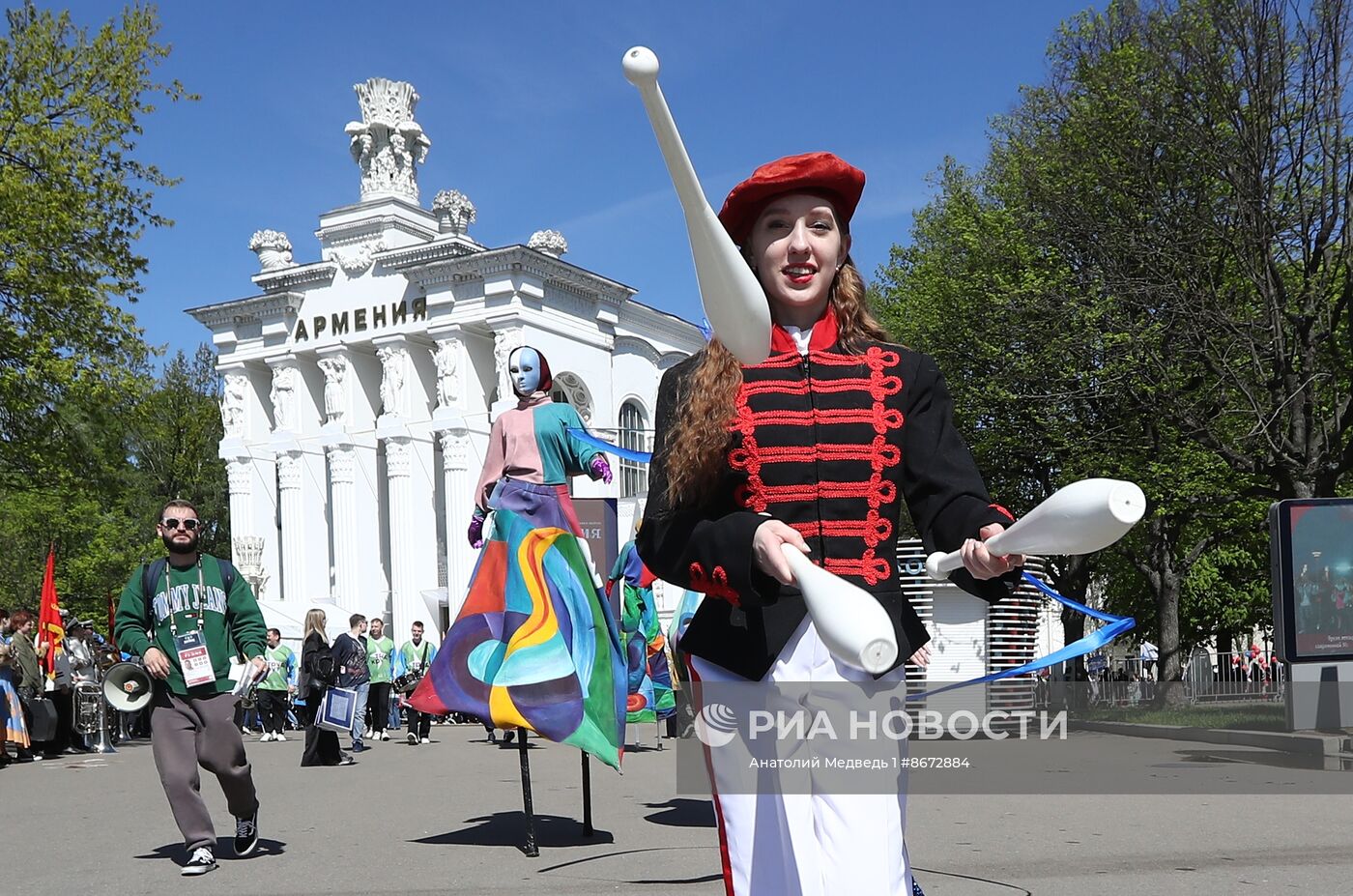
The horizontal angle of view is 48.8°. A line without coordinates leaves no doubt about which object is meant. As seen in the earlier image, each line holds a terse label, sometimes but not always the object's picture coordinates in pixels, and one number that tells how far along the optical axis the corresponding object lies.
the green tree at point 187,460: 60.38
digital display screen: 15.05
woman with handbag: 17.30
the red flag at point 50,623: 21.35
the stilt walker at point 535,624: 7.95
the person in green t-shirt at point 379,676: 22.48
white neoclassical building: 48.22
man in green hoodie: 8.02
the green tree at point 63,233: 23.48
